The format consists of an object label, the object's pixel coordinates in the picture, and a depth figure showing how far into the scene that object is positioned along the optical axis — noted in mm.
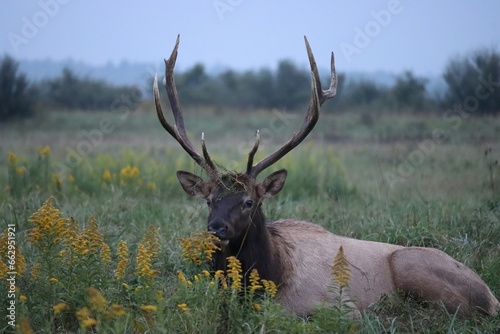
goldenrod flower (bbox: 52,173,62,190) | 19370
